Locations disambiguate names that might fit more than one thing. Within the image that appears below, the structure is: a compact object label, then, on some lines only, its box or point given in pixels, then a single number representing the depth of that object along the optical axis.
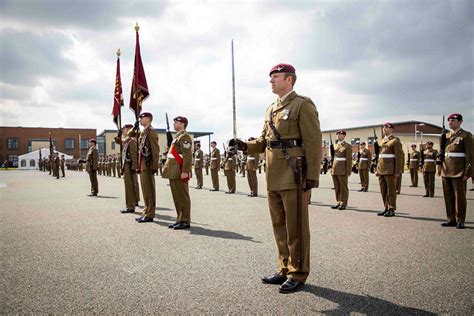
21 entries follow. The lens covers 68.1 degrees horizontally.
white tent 64.56
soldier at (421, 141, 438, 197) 13.08
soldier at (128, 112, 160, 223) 7.92
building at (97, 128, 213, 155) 73.88
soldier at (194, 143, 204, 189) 17.97
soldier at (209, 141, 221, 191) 16.41
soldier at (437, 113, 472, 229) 6.95
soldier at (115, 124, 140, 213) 9.15
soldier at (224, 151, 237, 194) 14.95
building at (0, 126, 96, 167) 76.44
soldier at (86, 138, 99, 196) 13.31
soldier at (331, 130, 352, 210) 10.03
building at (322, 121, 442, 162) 57.49
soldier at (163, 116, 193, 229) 7.02
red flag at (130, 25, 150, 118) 9.40
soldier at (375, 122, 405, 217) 8.44
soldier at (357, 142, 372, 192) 15.58
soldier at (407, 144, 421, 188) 17.59
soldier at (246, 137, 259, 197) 13.43
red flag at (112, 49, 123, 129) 10.82
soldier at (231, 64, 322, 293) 3.74
